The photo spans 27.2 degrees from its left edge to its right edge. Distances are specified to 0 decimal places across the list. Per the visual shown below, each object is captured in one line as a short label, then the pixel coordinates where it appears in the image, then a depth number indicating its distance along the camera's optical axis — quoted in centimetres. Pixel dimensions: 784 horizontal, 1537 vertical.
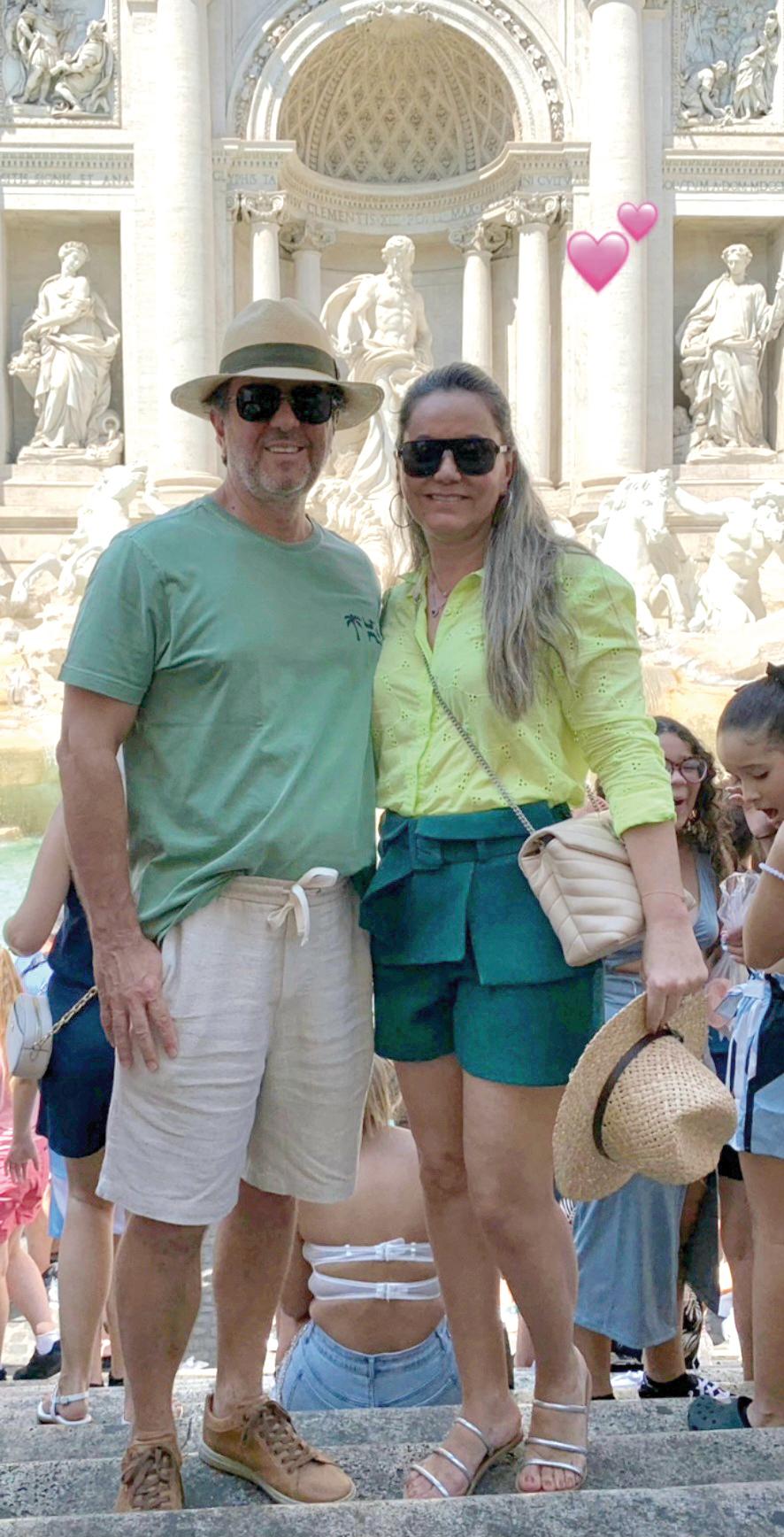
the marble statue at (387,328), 1468
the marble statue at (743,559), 1313
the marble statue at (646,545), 1317
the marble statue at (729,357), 1592
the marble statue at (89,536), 1333
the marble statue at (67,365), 1559
